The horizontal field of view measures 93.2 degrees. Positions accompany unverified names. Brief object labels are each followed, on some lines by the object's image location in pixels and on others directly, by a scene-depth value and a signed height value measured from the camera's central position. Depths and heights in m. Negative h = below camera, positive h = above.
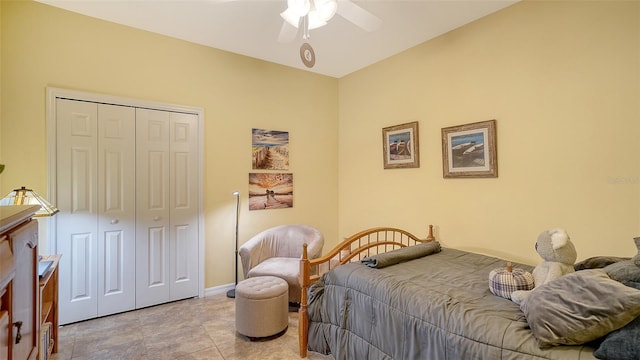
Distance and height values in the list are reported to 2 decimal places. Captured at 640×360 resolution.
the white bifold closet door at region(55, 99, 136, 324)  2.72 -0.20
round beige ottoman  2.46 -1.03
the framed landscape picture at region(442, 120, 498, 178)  2.76 +0.30
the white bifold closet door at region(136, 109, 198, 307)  3.07 -0.22
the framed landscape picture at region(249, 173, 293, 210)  3.74 -0.08
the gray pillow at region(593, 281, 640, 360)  1.08 -0.60
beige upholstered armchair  3.04 -0.76
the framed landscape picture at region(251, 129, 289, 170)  3.76 +0.45
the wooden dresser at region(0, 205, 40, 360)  0.97 -0.36
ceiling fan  1.95 +1.15
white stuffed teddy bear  1.66 -0.44
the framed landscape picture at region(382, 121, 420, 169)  3.41 +0.43
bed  1.38 -0.71
